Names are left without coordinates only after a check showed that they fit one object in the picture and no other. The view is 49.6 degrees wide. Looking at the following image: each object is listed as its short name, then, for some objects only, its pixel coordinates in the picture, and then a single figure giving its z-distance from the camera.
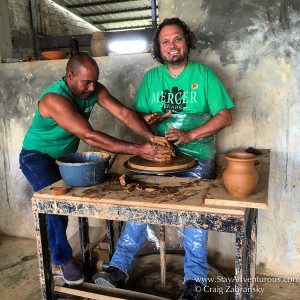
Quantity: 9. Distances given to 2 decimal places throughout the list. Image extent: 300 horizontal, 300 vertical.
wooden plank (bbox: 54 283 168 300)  2.20
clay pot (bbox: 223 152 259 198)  1.65
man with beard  2.40
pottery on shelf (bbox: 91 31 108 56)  3.17
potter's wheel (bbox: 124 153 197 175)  2.03
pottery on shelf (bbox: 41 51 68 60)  3.25
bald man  2.20
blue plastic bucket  1.89
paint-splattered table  1.63
